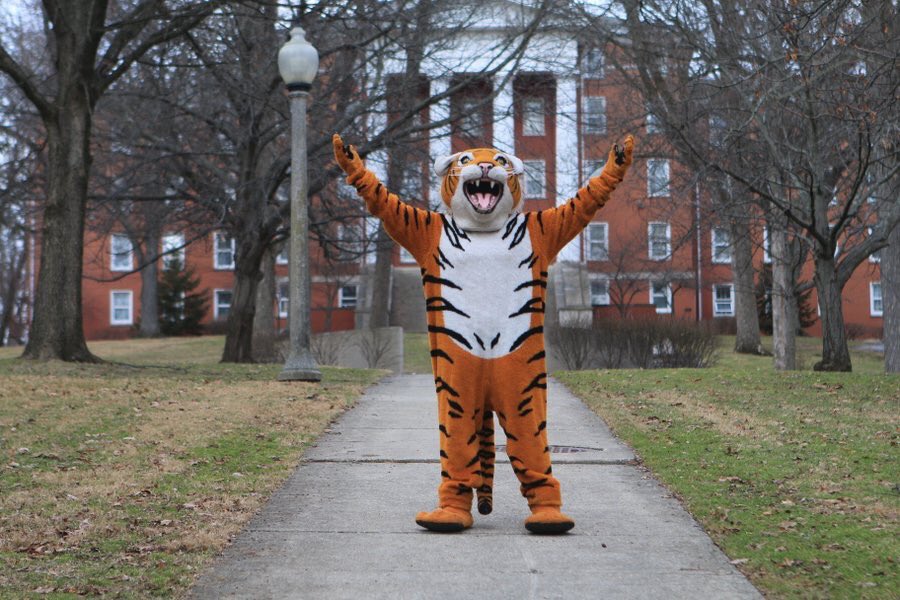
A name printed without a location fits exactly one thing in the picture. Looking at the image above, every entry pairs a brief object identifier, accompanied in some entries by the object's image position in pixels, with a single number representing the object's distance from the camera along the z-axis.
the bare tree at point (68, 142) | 15.82
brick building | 18.98
